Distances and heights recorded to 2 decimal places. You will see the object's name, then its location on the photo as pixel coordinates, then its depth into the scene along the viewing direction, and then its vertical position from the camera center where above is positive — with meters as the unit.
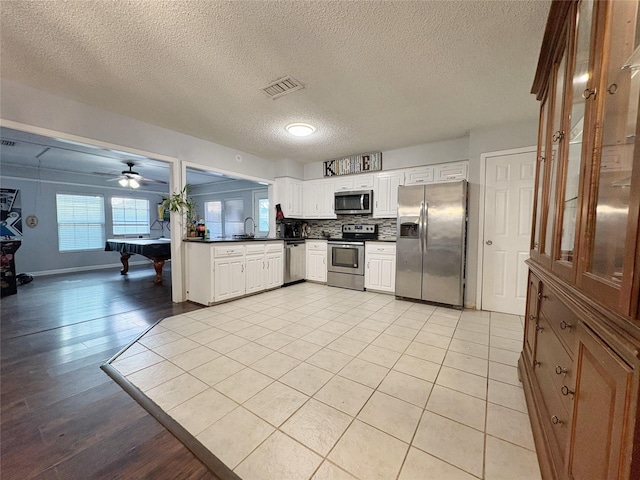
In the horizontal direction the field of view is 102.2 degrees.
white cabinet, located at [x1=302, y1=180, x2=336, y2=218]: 5.23 +0.56
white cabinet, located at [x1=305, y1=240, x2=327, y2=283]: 5.18 -0.71
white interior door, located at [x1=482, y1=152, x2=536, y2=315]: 3.29 -0.03
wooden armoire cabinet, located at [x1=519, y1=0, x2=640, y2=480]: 0.62 -0.09
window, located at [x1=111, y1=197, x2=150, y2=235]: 7.22 +0.23
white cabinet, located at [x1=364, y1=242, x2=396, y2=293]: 4.34 -0.69
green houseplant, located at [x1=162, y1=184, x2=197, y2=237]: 3.67 +0.26
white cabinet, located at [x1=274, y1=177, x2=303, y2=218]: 5.26 +0.63
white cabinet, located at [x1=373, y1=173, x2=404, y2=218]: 4.50 +0.58
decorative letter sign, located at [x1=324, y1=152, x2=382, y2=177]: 4.65 +1.17
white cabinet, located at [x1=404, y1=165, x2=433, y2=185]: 4.17 +0.85
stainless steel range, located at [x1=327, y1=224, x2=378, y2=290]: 4.66 -0.56
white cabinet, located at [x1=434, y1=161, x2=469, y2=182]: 3.89 +0.86
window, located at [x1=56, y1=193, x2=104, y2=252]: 6.26 +0.03
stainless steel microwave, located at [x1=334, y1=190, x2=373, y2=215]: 4.74 +0.45
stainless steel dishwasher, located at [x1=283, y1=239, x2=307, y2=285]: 4.98 -0.71
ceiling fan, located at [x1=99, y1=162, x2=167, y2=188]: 5.07 +0.90
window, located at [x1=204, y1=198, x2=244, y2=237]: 7.74 +0.26
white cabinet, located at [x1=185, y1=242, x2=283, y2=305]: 3.68 -0.69
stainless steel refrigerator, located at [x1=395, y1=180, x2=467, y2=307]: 3.58 -0.22
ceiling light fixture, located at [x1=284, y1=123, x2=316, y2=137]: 3.29 +1.26
